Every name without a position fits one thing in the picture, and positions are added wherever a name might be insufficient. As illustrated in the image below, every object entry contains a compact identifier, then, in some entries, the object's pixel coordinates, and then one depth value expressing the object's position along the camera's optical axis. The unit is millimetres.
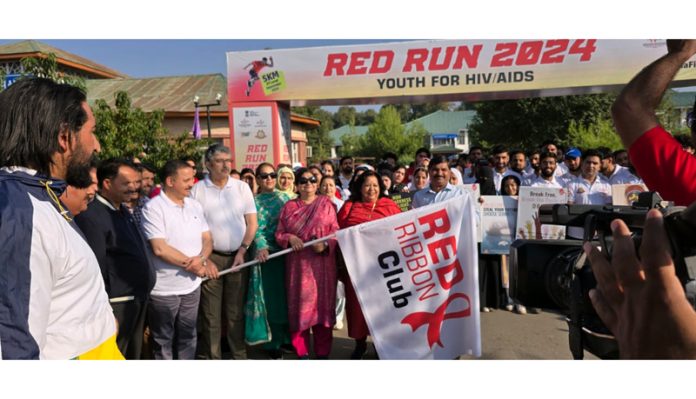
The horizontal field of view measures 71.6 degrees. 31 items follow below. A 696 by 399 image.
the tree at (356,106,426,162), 50406
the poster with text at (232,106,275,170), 10195
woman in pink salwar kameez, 4027
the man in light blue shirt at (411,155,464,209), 4879
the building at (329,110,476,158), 63062
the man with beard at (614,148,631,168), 7152
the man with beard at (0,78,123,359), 1223
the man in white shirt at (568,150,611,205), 5328
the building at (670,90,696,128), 41797
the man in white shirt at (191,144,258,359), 3973
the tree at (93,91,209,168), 10023
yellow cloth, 1606
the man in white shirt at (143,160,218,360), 3441
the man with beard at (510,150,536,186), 6609
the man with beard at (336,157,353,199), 8042
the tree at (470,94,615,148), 24750
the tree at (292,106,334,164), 47250
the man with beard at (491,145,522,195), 6840
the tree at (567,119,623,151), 21406
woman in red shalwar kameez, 4051
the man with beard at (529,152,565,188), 5637
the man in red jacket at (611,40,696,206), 1176
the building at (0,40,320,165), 22109
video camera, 1158
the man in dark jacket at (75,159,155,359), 2887
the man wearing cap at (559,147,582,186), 6441
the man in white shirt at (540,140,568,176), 6824
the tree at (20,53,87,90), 7277
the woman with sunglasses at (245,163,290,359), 4133
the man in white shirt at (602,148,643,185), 5910
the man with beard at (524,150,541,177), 6967
